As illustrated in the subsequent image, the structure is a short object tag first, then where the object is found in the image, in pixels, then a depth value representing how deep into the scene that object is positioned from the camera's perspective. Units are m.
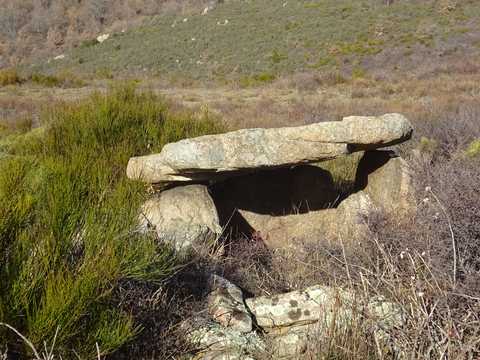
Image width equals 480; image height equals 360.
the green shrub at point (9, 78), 19.00
